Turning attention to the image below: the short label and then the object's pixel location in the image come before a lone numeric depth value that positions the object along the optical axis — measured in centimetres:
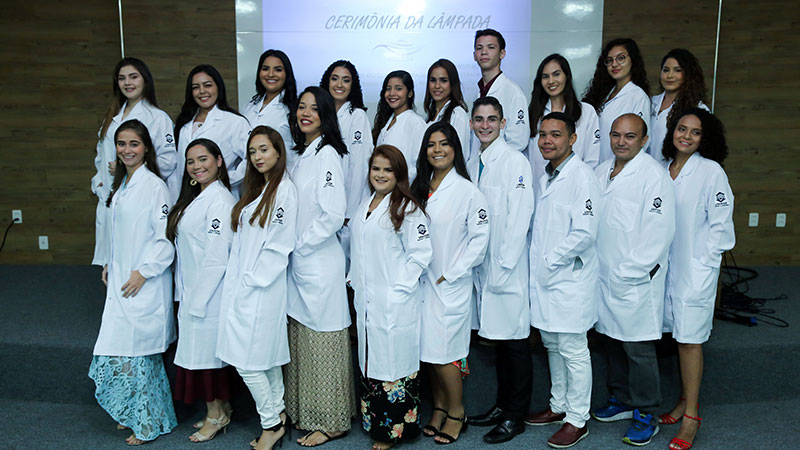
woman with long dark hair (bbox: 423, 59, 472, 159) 332
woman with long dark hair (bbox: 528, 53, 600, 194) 330
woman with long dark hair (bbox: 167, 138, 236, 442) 274
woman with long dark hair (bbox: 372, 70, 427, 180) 337
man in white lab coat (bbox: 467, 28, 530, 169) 344
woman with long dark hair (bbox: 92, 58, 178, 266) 326
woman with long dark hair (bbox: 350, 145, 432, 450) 265
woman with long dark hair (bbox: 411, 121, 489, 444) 270
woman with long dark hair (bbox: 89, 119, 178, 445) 283
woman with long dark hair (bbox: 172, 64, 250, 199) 326
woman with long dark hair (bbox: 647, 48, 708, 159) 324
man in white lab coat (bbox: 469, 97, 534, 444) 278
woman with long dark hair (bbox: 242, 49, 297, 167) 332
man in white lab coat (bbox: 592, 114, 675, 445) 271
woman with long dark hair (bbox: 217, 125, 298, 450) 266
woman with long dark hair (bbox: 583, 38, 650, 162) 336
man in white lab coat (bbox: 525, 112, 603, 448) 270
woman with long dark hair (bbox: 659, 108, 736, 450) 276
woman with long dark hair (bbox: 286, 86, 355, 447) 276
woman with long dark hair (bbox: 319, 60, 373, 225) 335
